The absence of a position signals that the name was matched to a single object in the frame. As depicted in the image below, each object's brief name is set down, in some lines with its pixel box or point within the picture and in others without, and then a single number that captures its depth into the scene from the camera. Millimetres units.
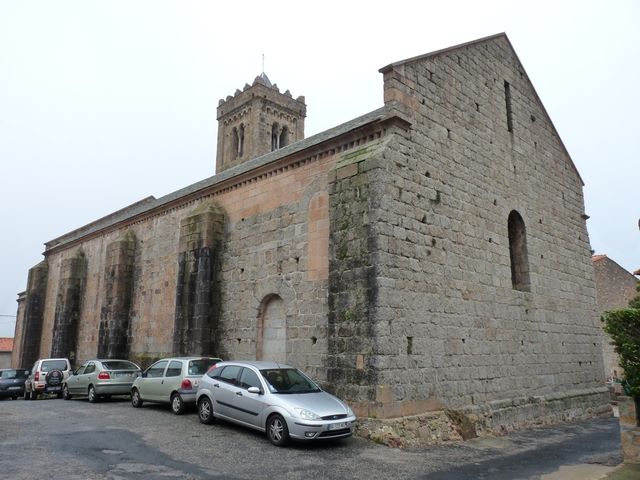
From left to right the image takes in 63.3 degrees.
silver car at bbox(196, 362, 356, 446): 8805
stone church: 10812
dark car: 19469
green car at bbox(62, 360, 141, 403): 15109
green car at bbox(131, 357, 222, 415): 12156
